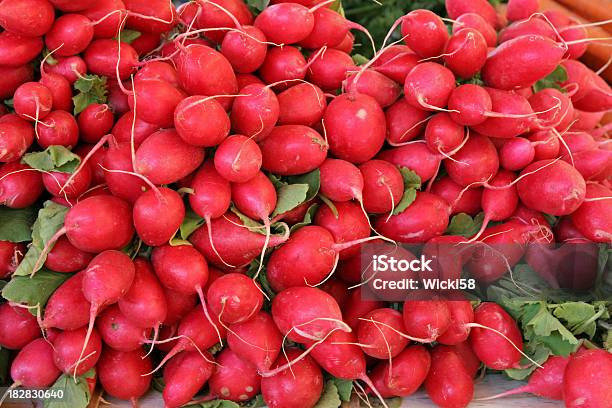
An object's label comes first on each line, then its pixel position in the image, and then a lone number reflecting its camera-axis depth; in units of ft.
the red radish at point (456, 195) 1.87
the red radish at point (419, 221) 1.82
